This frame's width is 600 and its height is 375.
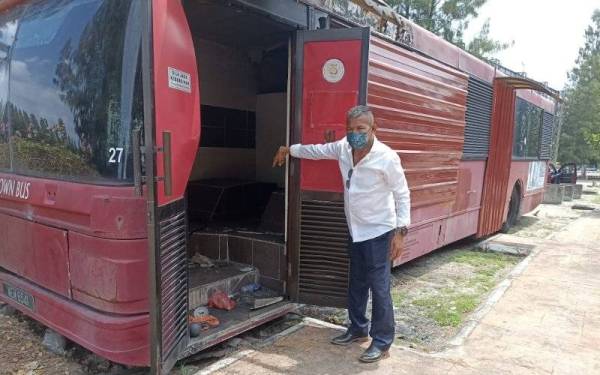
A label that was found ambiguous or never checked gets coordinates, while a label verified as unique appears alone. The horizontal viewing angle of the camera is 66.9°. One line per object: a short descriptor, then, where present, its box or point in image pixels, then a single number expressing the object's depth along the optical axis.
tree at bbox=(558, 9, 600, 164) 30.12
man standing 3.12
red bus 2.53
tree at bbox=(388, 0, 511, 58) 19.30
